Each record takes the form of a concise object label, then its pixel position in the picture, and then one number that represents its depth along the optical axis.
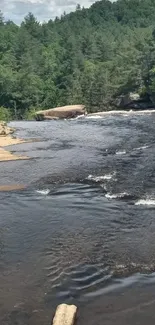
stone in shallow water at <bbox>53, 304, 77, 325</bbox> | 9.83
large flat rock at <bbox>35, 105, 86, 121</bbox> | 67.69
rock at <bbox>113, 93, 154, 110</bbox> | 69.22
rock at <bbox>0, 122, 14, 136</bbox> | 43.31
